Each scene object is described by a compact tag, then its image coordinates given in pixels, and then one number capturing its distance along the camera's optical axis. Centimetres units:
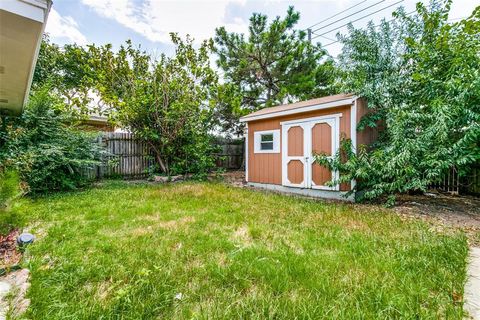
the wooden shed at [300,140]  564
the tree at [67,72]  764
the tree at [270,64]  1041
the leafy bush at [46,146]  475
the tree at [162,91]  748
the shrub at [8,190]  288
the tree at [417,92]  415
